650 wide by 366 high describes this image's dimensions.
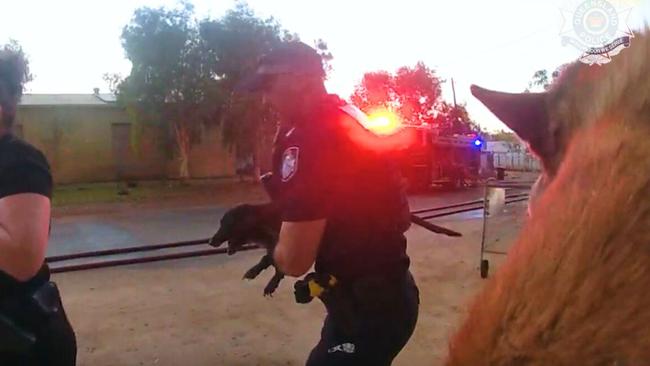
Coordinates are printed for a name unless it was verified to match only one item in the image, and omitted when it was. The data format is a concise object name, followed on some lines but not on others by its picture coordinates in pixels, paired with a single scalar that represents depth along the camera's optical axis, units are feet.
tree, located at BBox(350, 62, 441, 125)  128.88
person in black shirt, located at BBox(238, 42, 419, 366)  8.21
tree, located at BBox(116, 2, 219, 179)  100.07
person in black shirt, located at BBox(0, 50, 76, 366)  8.50
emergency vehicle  93.18
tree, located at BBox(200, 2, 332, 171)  100.12
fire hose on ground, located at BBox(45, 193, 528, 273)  15.99
